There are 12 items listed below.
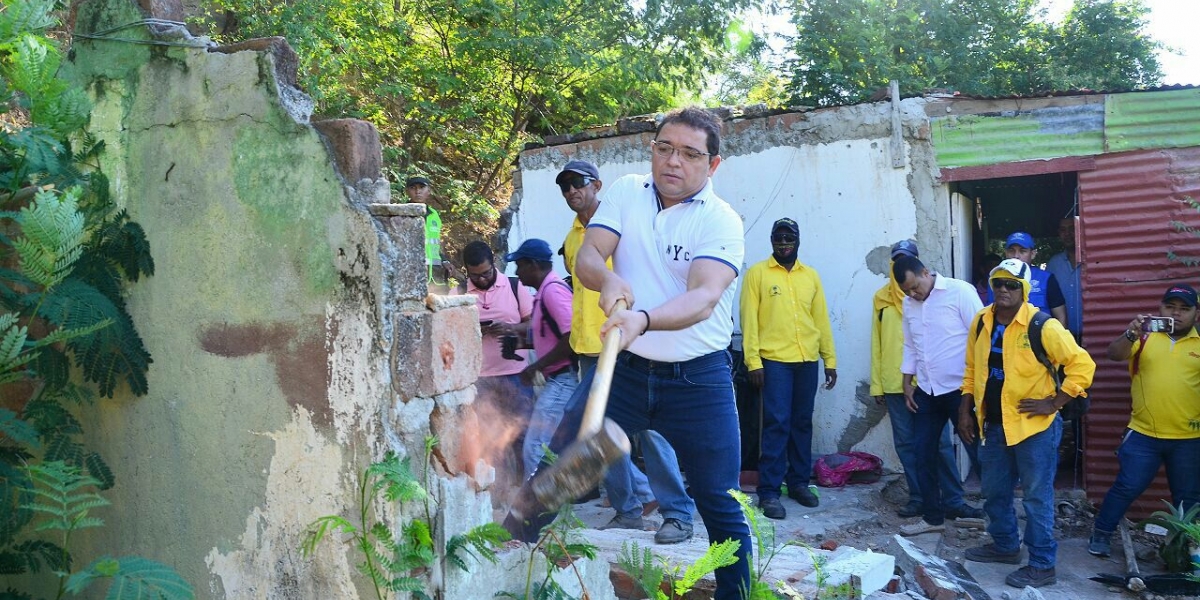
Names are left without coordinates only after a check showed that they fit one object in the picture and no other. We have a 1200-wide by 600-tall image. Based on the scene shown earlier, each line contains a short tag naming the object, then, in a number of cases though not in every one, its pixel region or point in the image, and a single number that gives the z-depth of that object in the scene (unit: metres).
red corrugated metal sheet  7.15
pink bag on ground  7.66
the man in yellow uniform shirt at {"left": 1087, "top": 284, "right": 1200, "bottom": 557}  5.95
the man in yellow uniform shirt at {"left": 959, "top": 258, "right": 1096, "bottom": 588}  5.48
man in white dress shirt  6.57
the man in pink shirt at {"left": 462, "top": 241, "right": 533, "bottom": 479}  6.23
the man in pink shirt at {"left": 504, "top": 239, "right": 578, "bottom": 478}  6.06
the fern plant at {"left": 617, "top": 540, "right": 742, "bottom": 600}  3.26
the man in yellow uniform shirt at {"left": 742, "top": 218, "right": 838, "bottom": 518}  6.96
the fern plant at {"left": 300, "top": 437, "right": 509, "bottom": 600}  3.02
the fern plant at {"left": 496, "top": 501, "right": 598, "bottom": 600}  3.43
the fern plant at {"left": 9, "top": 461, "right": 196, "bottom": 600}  3.10
